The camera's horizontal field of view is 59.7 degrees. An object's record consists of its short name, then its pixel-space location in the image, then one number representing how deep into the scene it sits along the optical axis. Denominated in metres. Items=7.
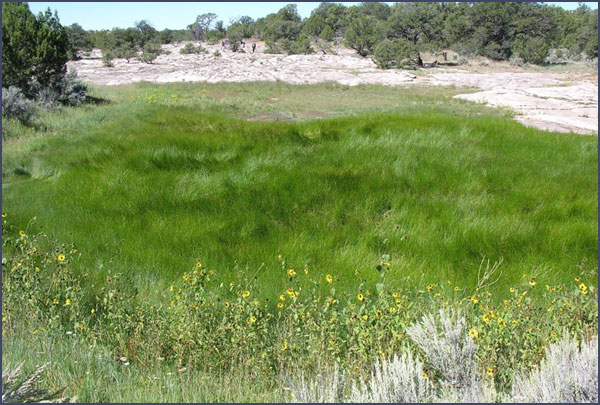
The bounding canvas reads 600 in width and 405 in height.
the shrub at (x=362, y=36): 42.97
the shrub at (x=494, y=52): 41.16
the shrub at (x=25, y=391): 2.31
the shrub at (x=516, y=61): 37.70
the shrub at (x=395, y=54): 34.00
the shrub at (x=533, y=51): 37.88
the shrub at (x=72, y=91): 13.19
